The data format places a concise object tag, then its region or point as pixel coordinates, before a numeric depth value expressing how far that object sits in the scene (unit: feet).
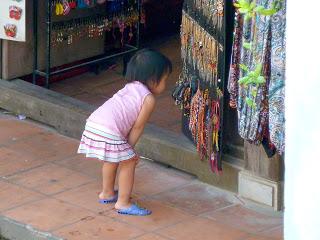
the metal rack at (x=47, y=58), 41.00
